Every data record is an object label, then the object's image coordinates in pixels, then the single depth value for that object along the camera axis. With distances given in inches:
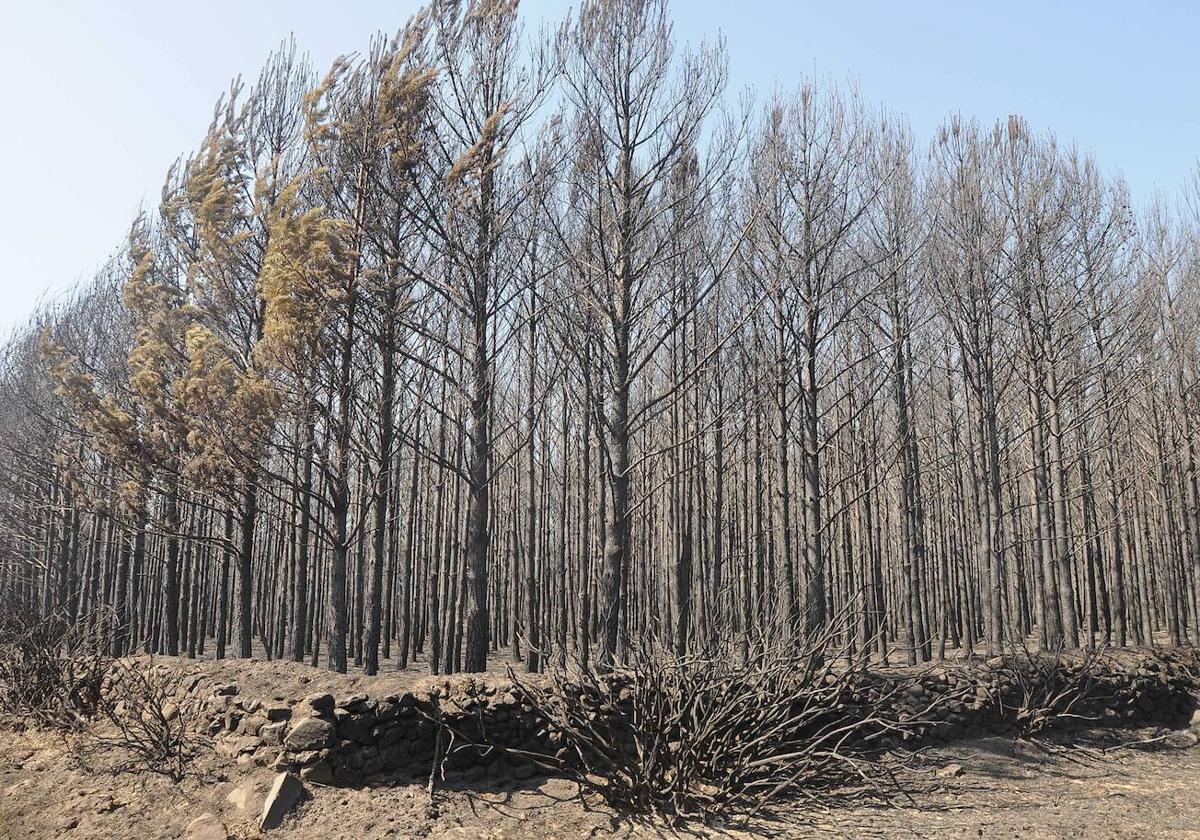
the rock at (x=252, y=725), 270.0
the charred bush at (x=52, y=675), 340.5
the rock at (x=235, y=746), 266.1
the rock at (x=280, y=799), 227.1
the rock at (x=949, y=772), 291.9
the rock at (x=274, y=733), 260.8
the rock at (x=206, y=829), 223.8
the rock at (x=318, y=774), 244.5
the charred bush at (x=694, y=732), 235.8
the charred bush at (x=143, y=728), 271.3
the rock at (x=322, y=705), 252.8
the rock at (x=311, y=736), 248.7
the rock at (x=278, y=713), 265.0
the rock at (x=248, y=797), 234.7
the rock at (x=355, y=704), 254.8
